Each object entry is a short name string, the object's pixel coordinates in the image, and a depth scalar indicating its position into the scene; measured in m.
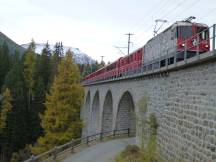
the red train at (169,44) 19.02
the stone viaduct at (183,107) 11.86
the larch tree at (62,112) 35.03
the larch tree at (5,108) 57.02
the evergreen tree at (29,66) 77.44
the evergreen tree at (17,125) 54.88
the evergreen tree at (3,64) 82.69
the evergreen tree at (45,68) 76.86
